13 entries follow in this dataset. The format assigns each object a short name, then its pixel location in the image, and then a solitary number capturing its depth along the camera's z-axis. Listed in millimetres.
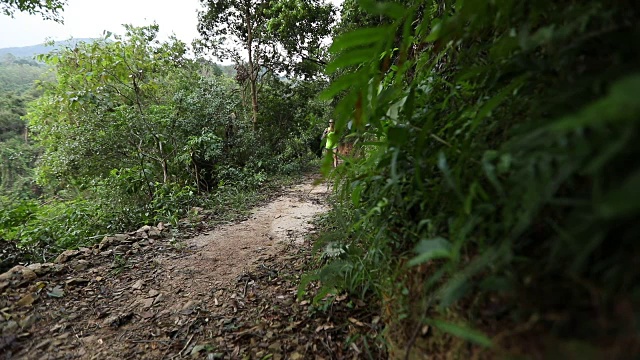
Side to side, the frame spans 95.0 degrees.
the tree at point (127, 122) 5891
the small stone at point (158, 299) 2282
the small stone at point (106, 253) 3133
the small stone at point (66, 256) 2904
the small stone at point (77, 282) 2545
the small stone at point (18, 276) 2365
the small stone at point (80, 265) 2803
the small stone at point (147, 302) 2240
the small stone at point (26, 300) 2188
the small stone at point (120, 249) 3203
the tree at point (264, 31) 8609
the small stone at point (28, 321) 1982
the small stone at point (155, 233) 3660
